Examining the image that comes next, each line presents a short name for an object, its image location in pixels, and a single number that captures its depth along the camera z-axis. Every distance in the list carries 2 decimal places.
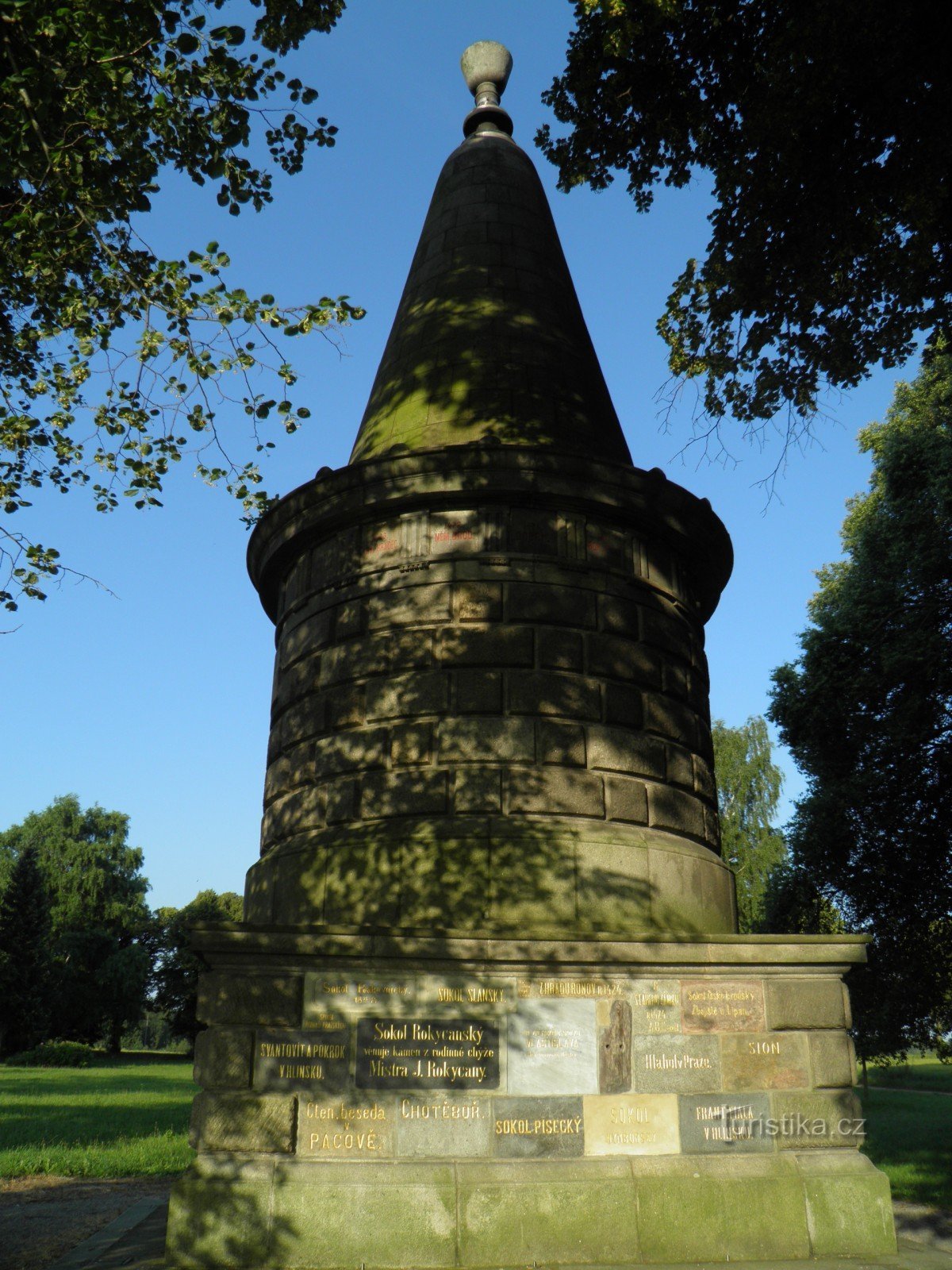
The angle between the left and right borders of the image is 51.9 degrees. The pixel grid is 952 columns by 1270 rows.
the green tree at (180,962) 48.62
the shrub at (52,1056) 33.72
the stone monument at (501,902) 5.80
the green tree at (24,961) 41.81
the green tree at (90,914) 46.62
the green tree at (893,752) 16.42
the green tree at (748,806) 31.28
